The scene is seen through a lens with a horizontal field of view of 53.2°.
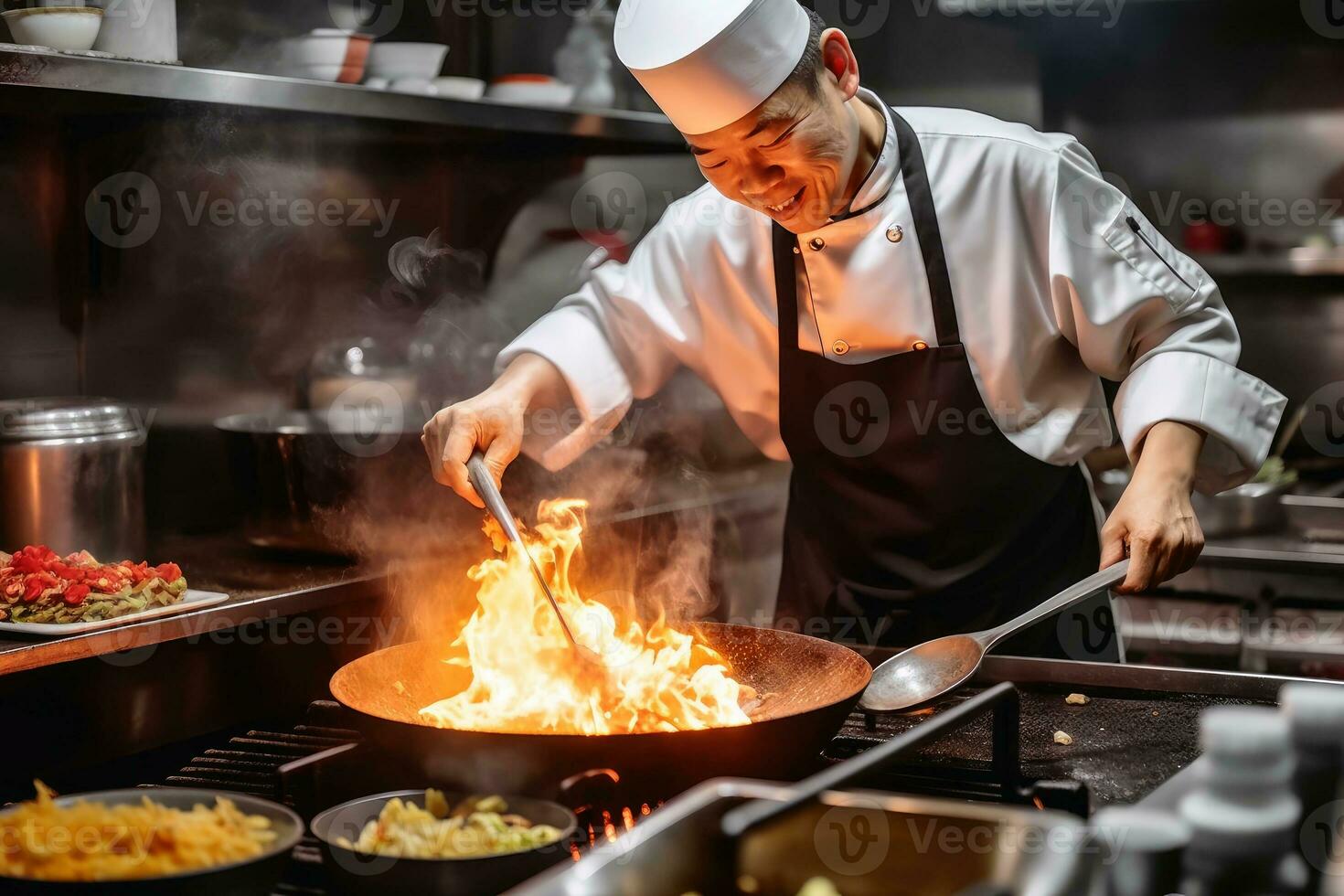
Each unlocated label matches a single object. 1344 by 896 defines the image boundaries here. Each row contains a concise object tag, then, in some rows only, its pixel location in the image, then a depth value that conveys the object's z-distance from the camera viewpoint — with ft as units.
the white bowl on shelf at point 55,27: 6.95
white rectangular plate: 6.31
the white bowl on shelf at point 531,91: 10.53
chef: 6.34
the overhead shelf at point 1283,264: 13.67
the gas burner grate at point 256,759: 4.83
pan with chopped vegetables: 3.61
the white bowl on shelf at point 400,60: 9.52
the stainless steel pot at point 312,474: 8.11
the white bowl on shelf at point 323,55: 8.93
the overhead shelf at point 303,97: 6.78
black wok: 4.26
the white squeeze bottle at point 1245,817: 2.90
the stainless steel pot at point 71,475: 7.26
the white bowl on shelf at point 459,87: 9.80
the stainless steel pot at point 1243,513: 11.87
